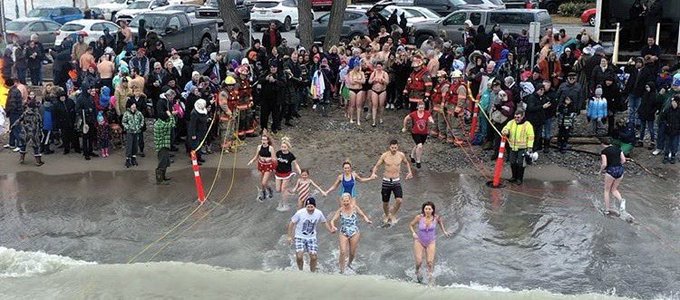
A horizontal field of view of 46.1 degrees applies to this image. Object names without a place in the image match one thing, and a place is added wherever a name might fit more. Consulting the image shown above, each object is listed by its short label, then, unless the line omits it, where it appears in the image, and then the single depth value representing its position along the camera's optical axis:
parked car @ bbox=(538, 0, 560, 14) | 44.32
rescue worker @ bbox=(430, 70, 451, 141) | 18.42
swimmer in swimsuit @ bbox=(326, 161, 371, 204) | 13.53
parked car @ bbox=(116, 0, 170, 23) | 36.17
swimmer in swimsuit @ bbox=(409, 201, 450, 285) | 11.91
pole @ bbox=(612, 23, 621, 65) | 23.52
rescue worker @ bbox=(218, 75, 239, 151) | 18.00
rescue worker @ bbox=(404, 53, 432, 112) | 18.78
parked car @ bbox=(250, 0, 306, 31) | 34.31
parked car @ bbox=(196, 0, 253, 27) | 34.16
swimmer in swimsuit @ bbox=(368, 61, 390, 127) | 18.98
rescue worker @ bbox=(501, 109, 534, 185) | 15.96
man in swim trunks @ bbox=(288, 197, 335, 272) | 12.15
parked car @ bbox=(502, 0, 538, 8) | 37.56
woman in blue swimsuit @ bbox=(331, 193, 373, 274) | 12.19
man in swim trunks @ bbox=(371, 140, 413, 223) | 14.01
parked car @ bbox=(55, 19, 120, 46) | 26.89
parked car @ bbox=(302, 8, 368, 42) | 28.77
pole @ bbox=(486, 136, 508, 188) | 15.98
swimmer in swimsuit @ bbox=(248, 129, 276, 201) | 14.98
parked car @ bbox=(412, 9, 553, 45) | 26.56
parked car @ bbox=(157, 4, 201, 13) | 33.82
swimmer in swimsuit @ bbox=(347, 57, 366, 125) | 19.14
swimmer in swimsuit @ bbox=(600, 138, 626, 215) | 14.27
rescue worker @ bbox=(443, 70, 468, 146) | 18.33
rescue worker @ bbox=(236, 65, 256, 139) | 18.42
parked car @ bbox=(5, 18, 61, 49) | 28.00
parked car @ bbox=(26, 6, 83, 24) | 34.16
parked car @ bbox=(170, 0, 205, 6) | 42.04
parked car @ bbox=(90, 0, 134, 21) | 37.24
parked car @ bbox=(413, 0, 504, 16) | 33.34
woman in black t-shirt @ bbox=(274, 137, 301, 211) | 14.71
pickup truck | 26.25
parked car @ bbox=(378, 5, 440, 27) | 29.89
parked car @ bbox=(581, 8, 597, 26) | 38.25
